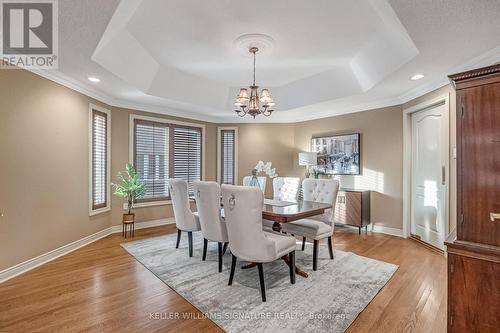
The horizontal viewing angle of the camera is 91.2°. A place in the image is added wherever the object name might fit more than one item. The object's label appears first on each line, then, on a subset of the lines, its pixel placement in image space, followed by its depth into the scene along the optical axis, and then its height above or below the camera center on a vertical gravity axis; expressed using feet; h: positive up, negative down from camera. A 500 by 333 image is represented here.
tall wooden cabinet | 4.57 -0.82
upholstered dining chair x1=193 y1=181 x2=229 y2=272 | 9.02 -1.70
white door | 11.72 -0.36
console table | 14.76 -2.52
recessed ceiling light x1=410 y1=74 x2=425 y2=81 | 10.93 +4.12
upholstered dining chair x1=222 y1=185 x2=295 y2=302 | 7.36 -1.95
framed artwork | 16.39 +0.95
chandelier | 10.10 +2.77
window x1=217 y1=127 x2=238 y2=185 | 20.12 +0.96
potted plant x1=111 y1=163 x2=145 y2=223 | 14.14 -1.31
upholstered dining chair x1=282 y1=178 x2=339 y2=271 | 9.76 -2.37
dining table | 8.40 -1.62
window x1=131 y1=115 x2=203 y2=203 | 16.31 +0.99
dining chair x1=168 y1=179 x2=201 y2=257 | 10.92 -1.92
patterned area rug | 6.46 -4.04
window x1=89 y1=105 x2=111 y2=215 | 13.42 +0.46
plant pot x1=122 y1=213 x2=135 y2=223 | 14.13 -2.99
